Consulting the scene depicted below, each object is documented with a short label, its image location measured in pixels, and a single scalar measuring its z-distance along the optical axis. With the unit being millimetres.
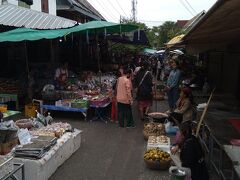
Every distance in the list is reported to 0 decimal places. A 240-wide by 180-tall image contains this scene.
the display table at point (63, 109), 7527
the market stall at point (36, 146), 4176
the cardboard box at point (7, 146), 4313
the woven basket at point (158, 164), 4652
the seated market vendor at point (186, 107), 5813
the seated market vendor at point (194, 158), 3830
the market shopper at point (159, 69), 17458
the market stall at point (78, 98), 7596
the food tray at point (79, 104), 7503
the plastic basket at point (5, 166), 3331
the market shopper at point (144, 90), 7463
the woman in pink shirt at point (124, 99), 6845
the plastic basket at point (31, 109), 7723
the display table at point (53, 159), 4149
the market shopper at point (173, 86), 7743
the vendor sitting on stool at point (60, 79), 8529
